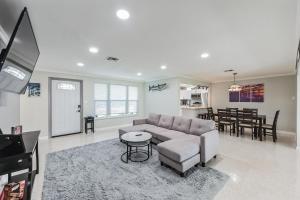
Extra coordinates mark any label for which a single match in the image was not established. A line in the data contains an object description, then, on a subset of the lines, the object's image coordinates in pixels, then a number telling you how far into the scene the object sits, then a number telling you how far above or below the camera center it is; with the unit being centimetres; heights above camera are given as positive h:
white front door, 509 -27
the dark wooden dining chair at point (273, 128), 434 -86
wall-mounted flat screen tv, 136 +46
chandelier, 547 +45
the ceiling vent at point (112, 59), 358 +105
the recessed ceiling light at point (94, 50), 296 +105
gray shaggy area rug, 199 -130
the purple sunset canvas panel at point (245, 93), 661 +31
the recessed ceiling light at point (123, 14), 173 +106
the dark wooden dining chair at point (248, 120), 472 -70
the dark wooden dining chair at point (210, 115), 625 -66
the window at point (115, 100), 626 -2
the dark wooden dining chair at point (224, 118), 525 -69
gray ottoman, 244 -96
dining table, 455 -59
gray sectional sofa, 251 -86
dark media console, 138 -60
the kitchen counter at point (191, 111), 689 -54
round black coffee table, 305 -95
